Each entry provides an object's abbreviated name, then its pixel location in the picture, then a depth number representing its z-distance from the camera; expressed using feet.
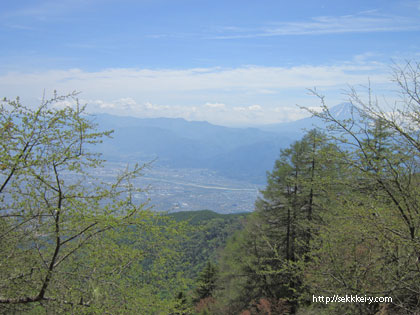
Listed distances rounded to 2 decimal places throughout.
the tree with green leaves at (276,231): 47.62
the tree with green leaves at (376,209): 14.83
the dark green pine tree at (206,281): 78.26
